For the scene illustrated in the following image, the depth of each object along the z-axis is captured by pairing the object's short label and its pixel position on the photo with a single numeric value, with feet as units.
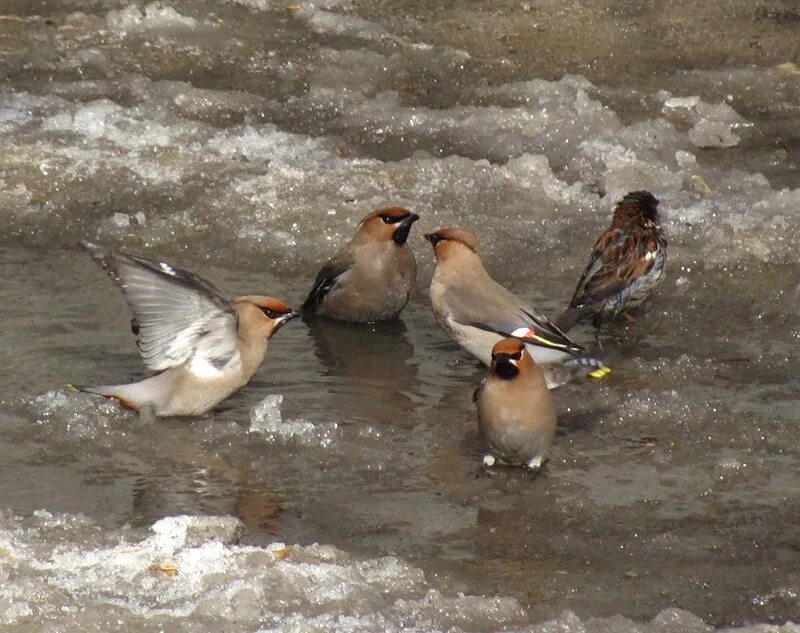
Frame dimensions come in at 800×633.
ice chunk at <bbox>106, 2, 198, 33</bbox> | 80.89
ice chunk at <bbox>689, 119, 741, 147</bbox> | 69.67
